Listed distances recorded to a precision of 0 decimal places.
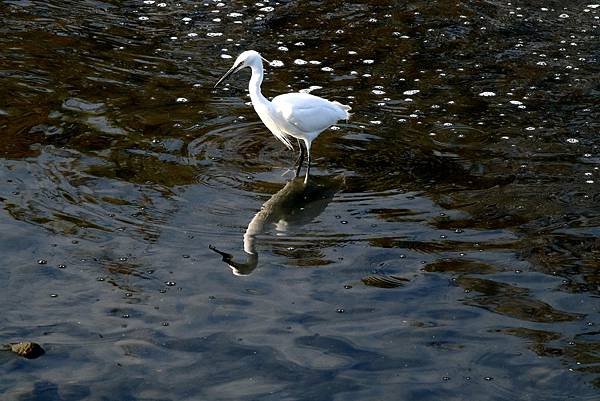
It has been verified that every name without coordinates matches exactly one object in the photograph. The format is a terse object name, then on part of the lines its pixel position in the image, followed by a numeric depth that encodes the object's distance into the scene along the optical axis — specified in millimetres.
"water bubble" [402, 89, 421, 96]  23481
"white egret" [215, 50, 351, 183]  19141
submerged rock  13312
